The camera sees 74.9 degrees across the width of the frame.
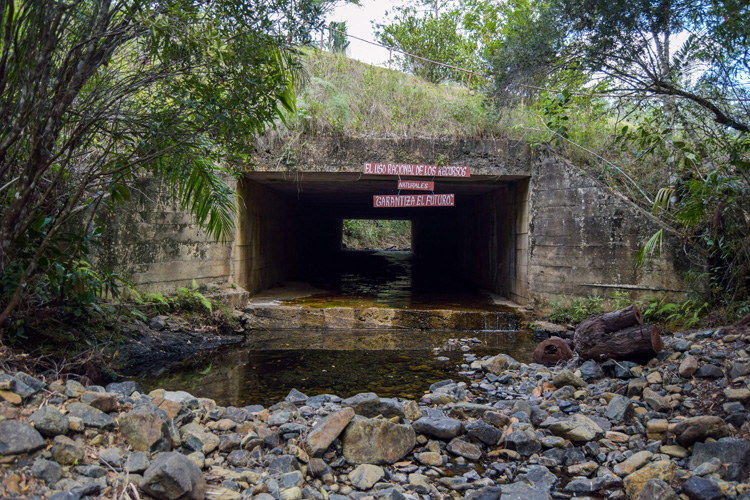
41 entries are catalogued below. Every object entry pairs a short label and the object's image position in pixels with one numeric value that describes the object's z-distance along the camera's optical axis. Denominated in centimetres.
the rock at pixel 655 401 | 409
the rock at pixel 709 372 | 436
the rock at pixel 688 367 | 451
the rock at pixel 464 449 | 349
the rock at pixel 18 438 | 241
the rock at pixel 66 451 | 255
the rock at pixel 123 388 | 395
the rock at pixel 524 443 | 354
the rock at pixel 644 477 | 298
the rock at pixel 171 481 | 243
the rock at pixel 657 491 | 278
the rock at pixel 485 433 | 365
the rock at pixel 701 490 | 276
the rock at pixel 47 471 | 238
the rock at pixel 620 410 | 402
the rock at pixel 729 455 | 301
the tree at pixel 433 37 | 1402
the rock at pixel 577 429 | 364
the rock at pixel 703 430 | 334
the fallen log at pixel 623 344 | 514
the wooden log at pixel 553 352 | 594
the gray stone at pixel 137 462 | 260
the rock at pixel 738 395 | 381
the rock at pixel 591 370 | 514
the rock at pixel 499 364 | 565
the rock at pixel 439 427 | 365
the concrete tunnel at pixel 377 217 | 874
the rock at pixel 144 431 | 284
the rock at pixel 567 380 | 489
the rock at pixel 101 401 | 315
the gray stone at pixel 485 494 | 286
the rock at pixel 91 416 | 291
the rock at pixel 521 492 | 287
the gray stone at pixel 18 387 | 297
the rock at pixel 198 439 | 312
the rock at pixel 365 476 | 300
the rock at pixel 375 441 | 331
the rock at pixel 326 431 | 324
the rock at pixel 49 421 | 267
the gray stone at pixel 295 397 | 443
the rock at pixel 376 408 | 390
